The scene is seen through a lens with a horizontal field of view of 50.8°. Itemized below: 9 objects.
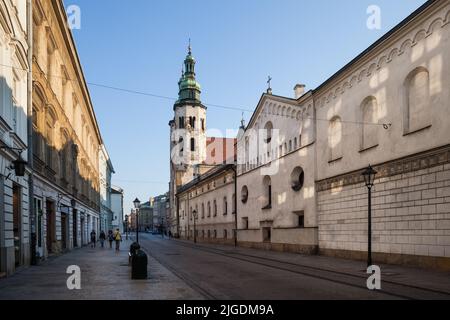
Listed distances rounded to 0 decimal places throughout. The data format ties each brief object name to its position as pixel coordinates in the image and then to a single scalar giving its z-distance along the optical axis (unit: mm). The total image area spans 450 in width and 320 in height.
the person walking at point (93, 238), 41188
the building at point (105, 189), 67919
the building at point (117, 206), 105062
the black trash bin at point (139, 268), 15414
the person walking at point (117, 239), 36750
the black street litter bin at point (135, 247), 19119
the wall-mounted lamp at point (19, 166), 14797
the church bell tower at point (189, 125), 89438
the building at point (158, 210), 178000
